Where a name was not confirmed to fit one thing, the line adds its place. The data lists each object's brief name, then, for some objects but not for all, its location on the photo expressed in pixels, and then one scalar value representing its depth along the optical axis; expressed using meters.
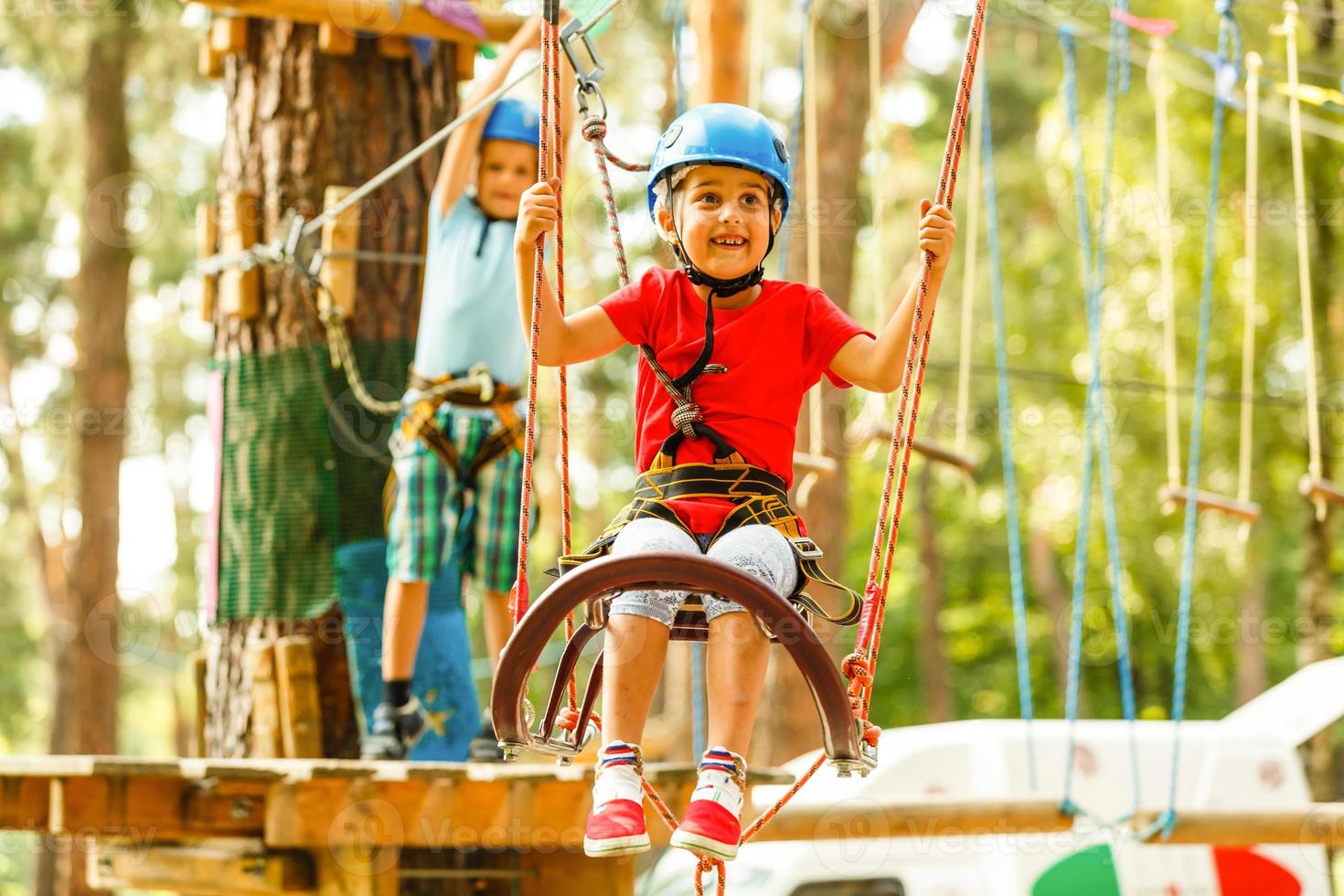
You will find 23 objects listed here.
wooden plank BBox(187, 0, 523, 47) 10.79
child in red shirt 5.80
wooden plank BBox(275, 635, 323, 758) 10.38
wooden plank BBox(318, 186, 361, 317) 10.73
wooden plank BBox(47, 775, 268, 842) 8.68
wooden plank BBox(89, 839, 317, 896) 9.15
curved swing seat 5.35
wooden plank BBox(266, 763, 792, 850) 8.39
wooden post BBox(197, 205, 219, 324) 11.35
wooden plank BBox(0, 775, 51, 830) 8.61
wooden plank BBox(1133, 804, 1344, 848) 9.97
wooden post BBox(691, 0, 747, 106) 10.65
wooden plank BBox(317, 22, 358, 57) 11.02
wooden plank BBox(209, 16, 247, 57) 11.46
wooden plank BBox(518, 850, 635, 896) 9.47
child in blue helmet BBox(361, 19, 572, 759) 9.57
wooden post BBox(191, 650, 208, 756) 11.17
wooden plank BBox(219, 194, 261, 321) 11.10
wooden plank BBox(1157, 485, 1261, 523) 12.96
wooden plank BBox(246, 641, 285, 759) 10.50
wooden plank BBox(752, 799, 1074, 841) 9.48
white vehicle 13.92
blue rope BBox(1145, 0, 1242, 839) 10.47
